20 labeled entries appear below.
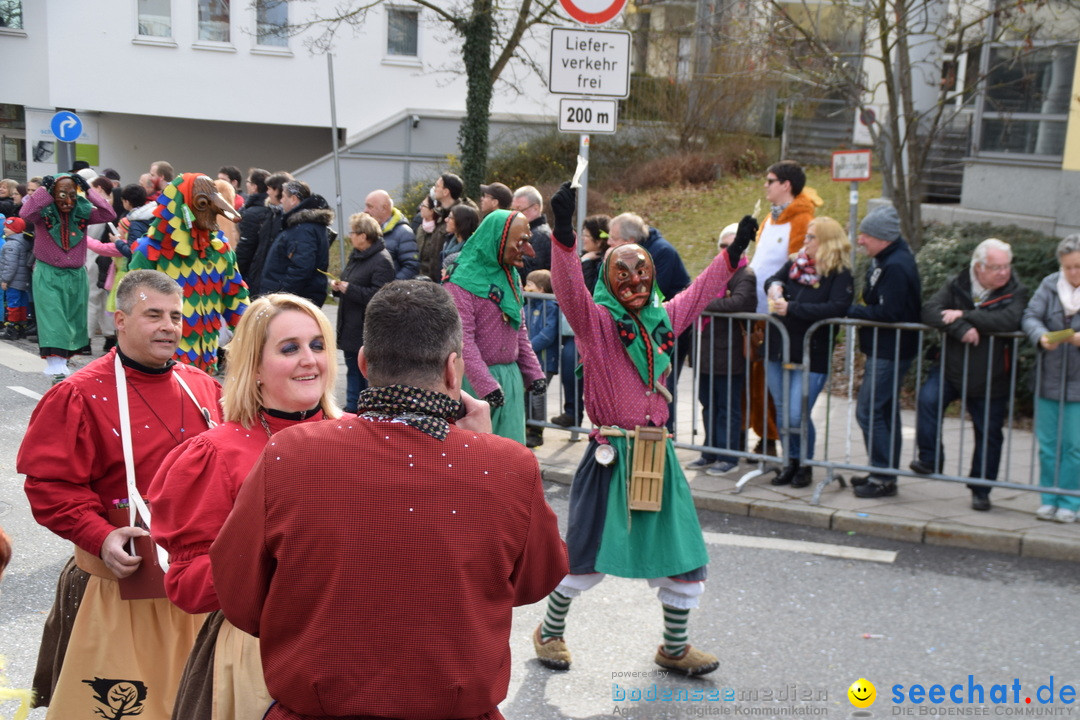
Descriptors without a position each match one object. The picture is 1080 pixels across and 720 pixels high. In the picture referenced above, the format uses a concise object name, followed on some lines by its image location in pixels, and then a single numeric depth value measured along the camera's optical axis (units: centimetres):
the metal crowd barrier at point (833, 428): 691
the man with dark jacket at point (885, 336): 716
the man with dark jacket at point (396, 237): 969
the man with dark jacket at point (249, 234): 1162
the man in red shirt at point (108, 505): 325
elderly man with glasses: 679
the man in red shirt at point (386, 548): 208
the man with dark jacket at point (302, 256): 1009
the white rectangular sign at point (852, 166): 996
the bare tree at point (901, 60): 1068
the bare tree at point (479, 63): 1872
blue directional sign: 1608
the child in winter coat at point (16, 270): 1325
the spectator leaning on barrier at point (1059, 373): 659
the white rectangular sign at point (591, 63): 739
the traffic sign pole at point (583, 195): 657
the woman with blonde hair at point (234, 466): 254
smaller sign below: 751
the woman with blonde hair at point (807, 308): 733
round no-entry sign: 723
